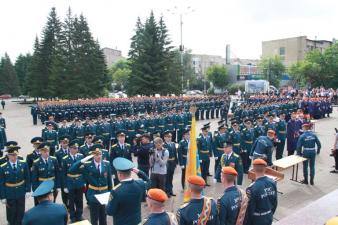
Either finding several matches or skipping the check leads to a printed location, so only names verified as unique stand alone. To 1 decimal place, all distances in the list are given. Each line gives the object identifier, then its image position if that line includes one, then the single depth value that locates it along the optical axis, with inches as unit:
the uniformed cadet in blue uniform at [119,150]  346.0
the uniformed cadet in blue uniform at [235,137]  412.9
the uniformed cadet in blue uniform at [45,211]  147.7
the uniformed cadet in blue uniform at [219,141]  400.5
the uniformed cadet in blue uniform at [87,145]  340.8
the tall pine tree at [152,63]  1644.9
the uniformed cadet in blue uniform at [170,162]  357.1
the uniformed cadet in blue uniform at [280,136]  501.0
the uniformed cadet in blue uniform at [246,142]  436.1
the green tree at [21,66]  2938.0
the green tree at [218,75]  2714.8
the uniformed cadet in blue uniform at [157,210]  136.3
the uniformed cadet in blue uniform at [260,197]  185.8
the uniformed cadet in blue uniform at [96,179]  243.6
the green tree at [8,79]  2733.8
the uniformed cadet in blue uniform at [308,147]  371.2
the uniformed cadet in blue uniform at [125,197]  169.6
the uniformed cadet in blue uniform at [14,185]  263.3
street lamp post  1454.2
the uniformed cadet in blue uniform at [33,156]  315.0
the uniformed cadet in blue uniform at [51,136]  493.4
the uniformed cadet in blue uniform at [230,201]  168.7
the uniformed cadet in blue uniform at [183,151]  375.9
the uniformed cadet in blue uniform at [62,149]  324.3
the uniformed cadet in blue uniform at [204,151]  383.2
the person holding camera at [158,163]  319.3
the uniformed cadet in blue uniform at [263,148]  376.2
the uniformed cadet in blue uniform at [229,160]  300.4
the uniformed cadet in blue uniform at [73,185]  283.1
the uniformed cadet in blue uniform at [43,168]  280.7
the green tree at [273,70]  2488.9
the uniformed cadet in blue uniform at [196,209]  148.0
